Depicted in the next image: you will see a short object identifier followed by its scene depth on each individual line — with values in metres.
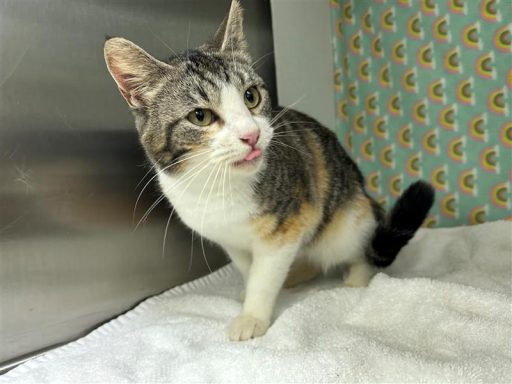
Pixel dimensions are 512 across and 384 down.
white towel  0.25
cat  0.26
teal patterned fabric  0.42
